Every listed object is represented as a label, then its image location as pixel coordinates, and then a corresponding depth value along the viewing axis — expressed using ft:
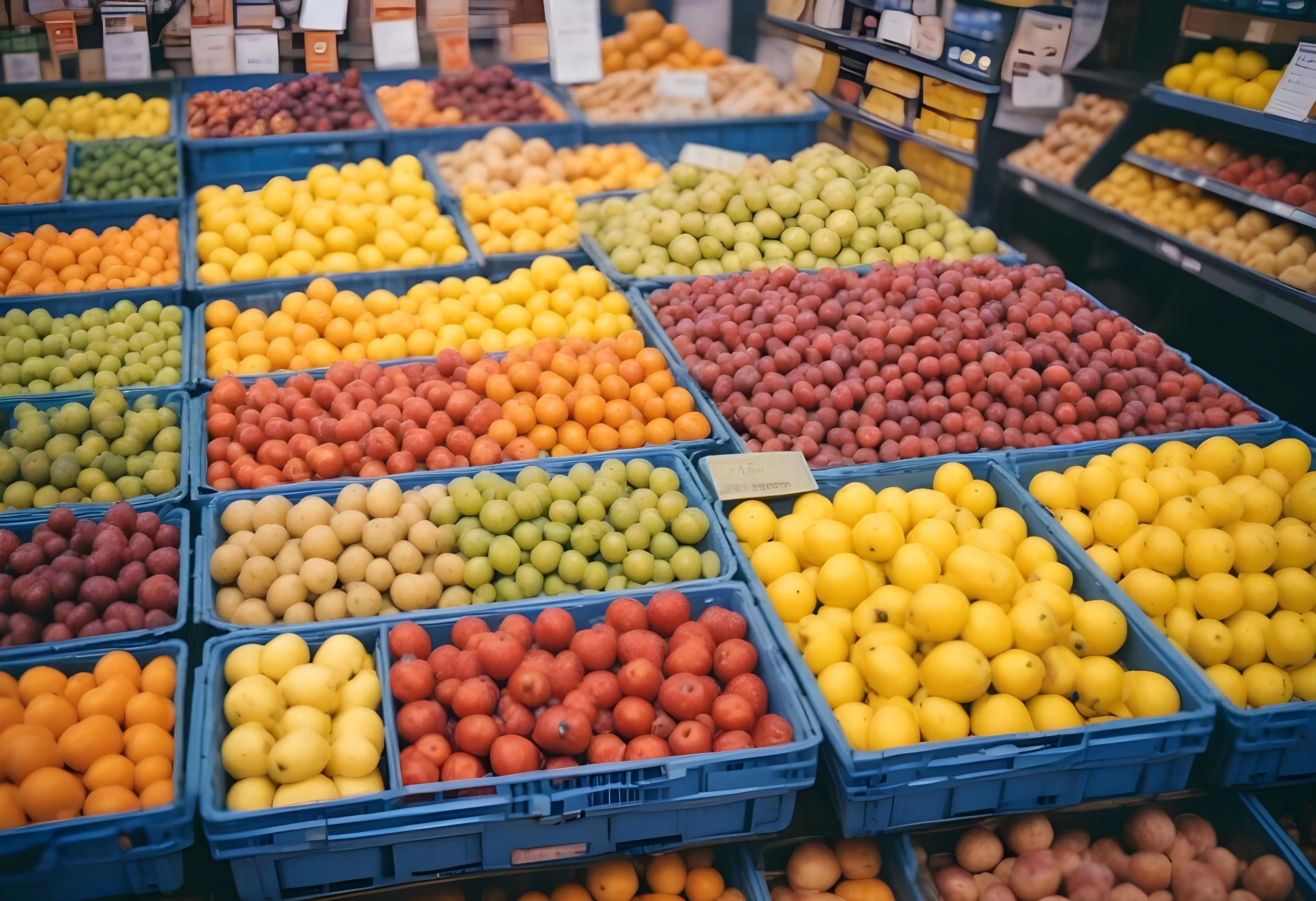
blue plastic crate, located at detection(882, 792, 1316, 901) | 6.02
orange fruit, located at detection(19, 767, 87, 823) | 5.00
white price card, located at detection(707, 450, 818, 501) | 7.57
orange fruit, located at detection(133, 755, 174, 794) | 5.23
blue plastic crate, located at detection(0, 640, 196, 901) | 4.79
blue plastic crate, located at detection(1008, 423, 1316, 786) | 5.80
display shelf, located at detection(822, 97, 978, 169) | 13.57
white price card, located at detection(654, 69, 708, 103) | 15.10
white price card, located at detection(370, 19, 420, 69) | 13.46
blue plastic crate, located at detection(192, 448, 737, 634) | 6.42
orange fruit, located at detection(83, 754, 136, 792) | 5.18
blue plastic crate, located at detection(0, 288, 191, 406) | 9.95
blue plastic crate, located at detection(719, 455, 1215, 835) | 5.51
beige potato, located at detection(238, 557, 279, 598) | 6.57
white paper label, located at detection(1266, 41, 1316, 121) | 10.68
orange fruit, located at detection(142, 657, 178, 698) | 5.82
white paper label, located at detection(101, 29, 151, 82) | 12.51
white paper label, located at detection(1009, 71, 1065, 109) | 14.67
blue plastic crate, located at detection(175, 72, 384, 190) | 13.60
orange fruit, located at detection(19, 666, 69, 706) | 5.65
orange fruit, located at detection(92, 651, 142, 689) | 5.81
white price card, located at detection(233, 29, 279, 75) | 12.77
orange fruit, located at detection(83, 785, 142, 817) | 4.99
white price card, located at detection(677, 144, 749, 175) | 12.44
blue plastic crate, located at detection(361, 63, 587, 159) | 14.26
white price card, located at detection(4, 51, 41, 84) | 12.38
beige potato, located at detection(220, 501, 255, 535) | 7.09
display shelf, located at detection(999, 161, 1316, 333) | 11.54
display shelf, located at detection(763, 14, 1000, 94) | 13.00
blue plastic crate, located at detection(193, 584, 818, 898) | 5.12
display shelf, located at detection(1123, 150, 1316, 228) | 11.82
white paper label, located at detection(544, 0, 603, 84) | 13.10
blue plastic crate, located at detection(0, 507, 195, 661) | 5.91
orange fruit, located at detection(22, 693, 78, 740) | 5.42
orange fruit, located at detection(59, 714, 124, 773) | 5.29
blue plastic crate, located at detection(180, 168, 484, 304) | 10.68
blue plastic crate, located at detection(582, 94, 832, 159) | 14.94
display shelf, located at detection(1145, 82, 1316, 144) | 10.95
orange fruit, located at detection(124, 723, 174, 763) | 5.34
